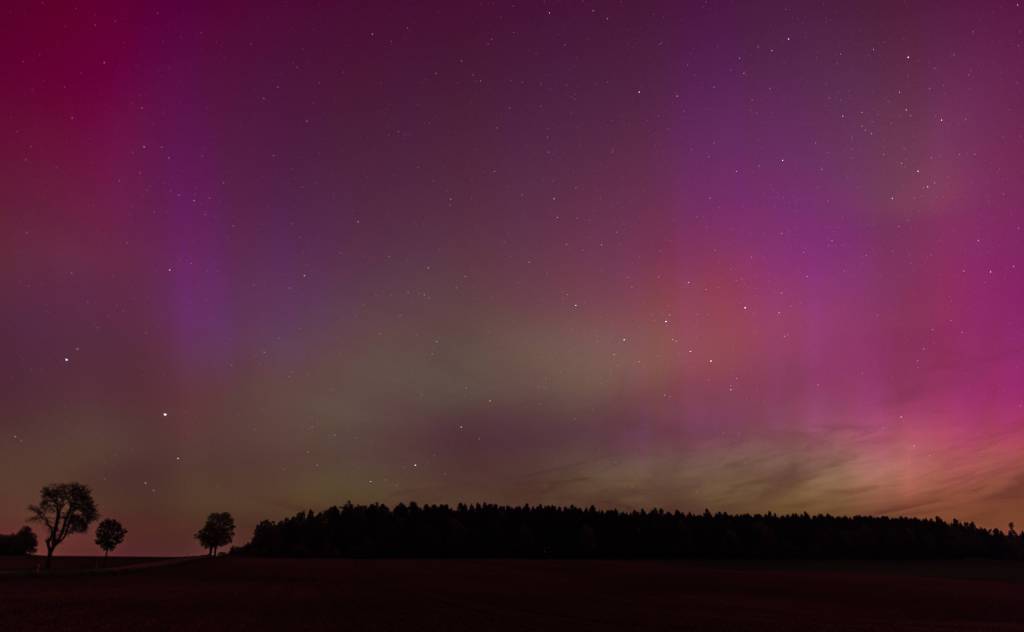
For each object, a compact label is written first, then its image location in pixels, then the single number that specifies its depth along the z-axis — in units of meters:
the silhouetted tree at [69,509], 109.71
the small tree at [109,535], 146.25
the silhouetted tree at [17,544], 140.38
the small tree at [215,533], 153.25
